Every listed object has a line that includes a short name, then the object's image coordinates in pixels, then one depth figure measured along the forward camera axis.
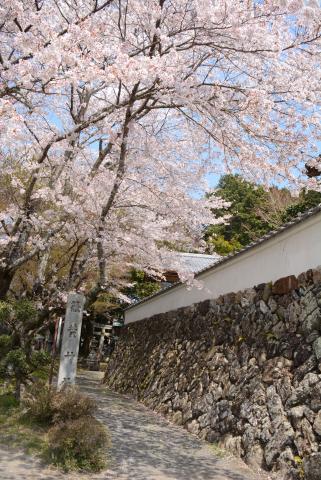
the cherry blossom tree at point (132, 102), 5.80
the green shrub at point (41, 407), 7.29
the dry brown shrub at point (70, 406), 7.02
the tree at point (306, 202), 18.50
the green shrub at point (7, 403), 8.10
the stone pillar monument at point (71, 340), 8.10
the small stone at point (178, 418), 9.63
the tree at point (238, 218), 32.50
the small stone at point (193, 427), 8.78
